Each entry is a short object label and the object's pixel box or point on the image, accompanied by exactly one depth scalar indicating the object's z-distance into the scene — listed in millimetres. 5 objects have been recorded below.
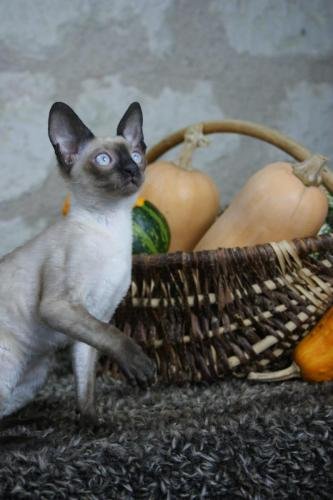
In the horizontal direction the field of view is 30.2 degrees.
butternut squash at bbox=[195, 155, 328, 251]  1520
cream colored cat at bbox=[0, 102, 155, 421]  1086
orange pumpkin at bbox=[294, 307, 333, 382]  1381
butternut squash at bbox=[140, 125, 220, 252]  1690
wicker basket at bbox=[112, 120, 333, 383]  1331
